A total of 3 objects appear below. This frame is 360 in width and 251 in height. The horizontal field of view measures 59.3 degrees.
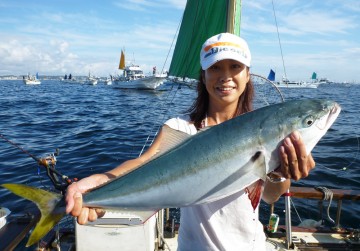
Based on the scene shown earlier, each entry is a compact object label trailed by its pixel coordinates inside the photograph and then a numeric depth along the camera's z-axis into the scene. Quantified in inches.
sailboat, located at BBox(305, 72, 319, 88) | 4357.8
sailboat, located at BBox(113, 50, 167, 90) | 2699.3
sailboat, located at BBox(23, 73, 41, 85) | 4404.5
